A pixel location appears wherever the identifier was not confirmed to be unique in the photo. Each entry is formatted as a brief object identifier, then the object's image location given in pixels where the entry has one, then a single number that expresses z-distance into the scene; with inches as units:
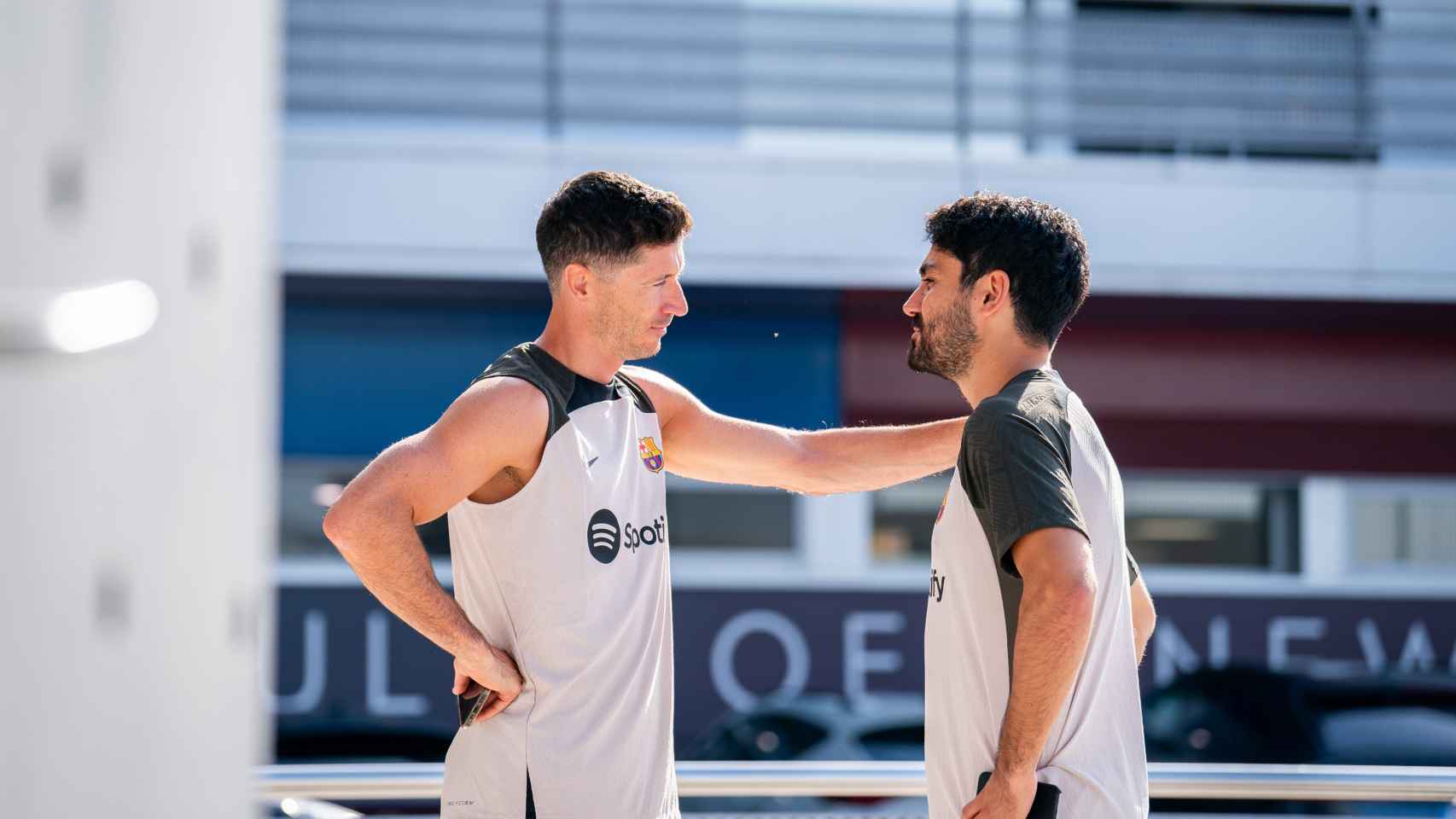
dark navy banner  756.6
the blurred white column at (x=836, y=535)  811.4
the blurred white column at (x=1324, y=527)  832.9
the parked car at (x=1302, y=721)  517.0
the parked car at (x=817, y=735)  568.7
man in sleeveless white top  188.9
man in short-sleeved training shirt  167.2
